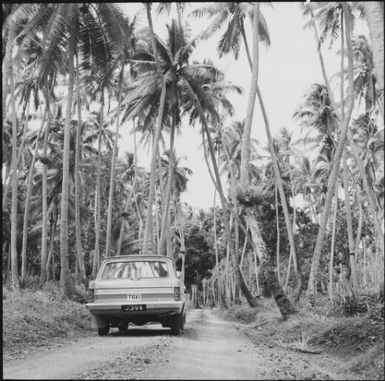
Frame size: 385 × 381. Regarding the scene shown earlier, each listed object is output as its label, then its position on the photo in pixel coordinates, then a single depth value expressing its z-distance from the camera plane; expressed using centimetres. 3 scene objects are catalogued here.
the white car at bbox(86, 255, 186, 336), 988
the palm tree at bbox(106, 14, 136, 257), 1869
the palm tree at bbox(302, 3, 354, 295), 1583
